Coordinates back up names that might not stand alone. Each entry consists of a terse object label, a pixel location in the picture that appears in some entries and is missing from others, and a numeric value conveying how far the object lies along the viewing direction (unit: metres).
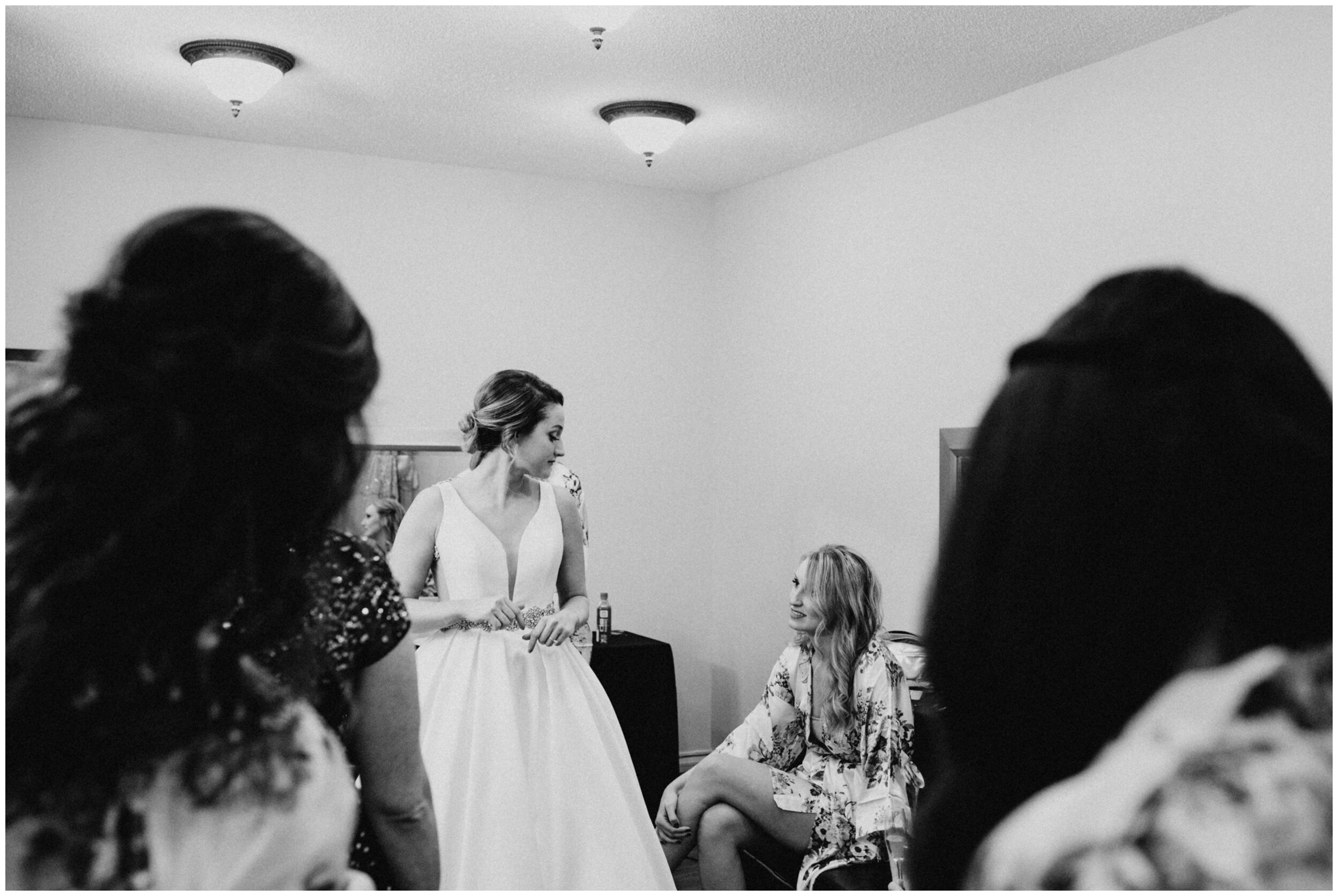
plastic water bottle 4.53
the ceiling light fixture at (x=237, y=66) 3.11
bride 2.43
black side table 4.20
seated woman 2.83
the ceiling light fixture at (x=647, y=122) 3.67
